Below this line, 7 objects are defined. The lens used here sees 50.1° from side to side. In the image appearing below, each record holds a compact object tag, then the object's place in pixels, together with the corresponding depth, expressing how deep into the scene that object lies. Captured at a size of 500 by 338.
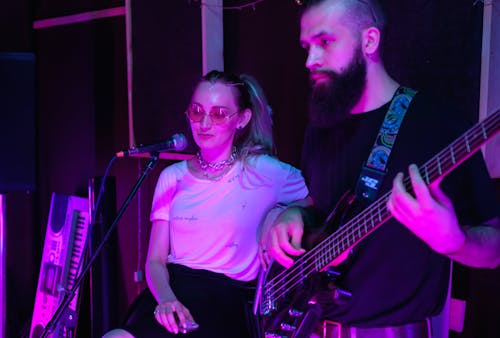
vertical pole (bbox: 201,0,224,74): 2.95
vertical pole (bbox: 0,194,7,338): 3.37
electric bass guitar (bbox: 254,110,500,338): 1.27
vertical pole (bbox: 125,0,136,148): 3.34
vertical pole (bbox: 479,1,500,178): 2.02
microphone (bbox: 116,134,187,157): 2.32
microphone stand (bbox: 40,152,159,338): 2.35
